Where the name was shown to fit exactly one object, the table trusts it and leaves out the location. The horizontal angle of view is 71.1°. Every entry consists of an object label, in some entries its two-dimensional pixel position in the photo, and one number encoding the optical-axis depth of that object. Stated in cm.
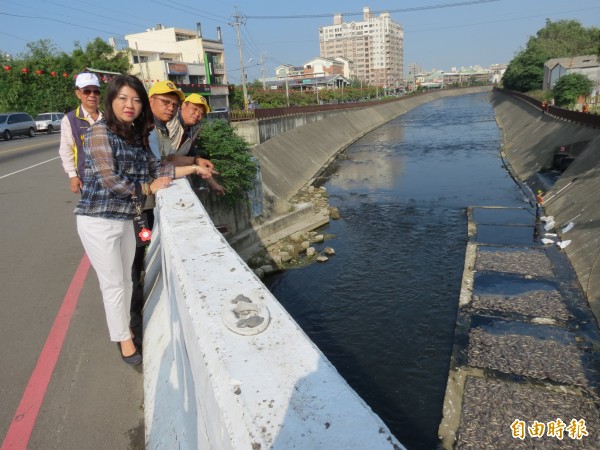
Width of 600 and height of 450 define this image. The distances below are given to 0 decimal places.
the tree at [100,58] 4250
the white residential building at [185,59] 5162
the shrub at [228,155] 989
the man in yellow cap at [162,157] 411
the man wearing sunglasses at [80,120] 456
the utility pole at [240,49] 3346
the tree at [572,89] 3509
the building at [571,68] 4419
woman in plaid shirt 287
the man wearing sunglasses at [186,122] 490
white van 2750
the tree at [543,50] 6047
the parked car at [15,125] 2306
